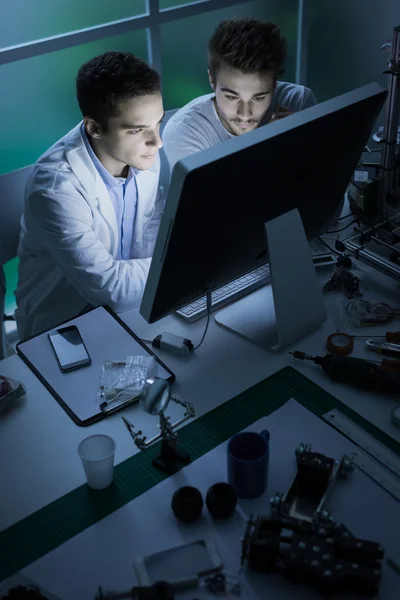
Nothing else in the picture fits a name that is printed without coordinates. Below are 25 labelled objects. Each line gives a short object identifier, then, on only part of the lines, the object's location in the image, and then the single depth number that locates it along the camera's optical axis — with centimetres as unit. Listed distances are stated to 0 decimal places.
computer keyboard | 171
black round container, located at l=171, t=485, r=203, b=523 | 121
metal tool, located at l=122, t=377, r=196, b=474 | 124
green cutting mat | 121
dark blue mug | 123
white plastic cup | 127
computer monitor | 121
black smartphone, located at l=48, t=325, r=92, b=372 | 156
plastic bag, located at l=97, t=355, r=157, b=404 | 148
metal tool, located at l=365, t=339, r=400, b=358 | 155
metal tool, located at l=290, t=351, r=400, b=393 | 145
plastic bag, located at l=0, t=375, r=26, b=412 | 146
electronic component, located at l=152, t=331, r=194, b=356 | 159
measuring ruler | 129
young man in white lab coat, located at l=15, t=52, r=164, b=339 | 182
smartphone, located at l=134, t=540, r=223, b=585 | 114
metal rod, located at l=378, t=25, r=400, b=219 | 168
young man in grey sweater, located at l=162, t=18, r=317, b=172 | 202
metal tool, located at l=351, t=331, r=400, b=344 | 158
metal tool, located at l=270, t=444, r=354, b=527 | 120
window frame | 233
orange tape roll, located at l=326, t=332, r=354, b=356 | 157
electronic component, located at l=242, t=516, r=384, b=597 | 108
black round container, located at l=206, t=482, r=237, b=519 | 122
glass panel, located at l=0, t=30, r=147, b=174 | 244
